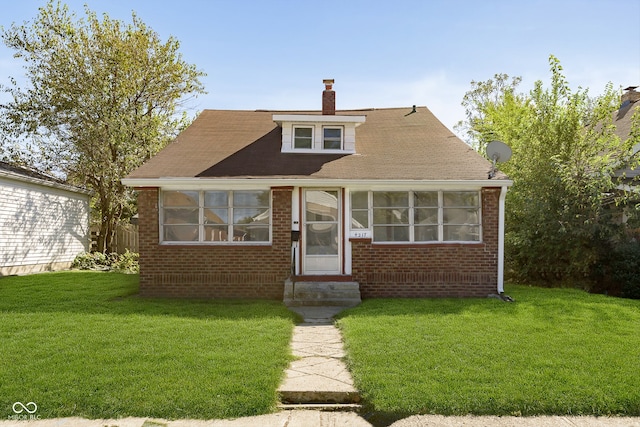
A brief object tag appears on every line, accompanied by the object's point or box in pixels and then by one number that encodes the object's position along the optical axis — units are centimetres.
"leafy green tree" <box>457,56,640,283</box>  1220
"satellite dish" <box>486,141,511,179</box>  1108
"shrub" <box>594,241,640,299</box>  1179
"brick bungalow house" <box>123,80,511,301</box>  1068
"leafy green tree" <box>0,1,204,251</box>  1802
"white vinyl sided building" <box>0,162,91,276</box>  1434
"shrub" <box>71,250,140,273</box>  1739
